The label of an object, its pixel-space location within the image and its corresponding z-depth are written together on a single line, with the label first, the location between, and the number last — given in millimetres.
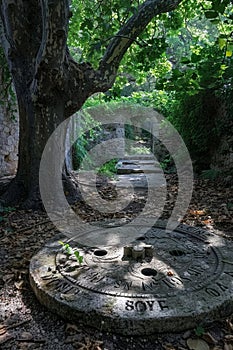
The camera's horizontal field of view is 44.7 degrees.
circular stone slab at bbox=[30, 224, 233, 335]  1591
